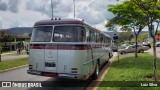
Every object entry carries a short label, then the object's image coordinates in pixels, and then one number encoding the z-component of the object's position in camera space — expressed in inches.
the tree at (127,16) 314.3
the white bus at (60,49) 198.8
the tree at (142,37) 2023.2
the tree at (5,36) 1516.2
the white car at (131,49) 788.1
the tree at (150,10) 222.7
